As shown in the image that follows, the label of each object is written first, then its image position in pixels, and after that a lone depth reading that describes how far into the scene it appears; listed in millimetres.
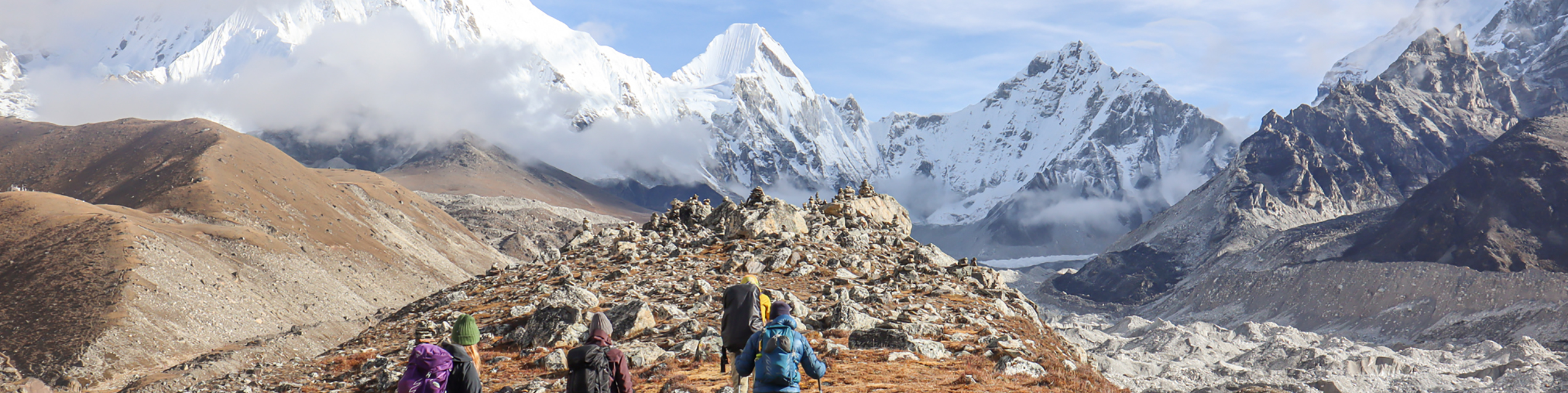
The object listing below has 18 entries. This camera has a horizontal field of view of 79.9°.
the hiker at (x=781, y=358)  15273
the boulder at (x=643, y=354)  23969
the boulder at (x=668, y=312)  30320
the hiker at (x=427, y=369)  13812
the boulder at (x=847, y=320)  27859
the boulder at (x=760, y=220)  46688
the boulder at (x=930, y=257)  45406
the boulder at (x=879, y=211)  58062
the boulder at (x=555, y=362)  24312
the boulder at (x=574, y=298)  31203
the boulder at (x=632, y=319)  28344
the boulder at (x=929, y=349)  24859
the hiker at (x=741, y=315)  18578
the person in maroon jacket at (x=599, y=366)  15062
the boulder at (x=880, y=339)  25381
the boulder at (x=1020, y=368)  22484
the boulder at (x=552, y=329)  27859
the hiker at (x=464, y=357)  14242
